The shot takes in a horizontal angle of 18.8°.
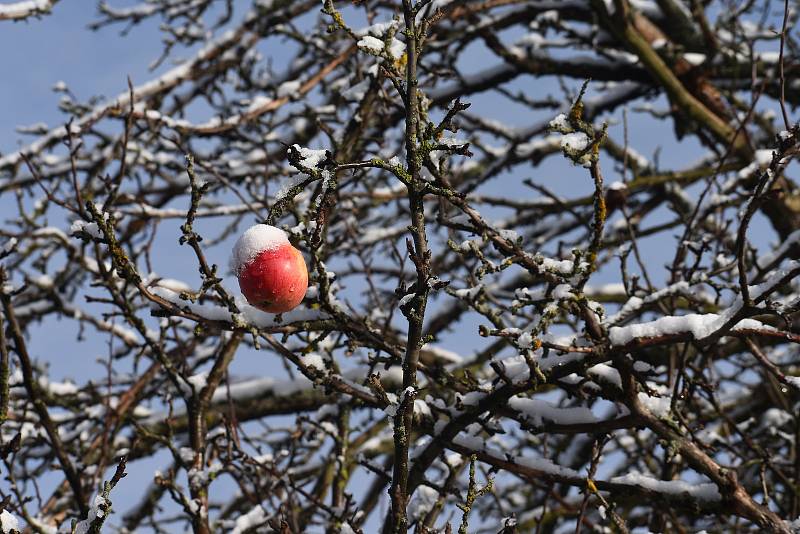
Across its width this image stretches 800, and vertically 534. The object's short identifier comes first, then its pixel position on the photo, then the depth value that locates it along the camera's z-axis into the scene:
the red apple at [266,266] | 1.90
